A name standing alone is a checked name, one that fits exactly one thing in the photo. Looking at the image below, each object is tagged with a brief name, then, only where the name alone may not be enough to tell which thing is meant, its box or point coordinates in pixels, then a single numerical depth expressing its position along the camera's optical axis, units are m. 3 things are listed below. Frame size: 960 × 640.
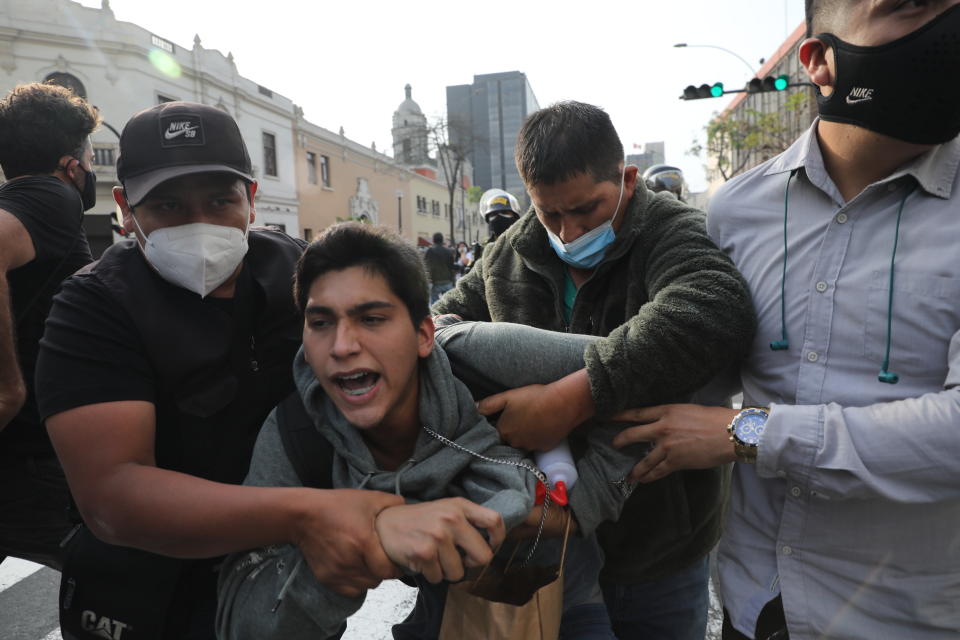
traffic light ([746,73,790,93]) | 12.97
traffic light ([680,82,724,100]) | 14.44
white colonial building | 20.56
